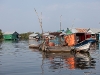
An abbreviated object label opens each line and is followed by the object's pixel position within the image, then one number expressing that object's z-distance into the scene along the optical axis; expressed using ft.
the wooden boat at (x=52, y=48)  74.18
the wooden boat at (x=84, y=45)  73.82
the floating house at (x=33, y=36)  259.00
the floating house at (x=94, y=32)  162.81
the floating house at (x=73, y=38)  80.54
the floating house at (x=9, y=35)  251.60
